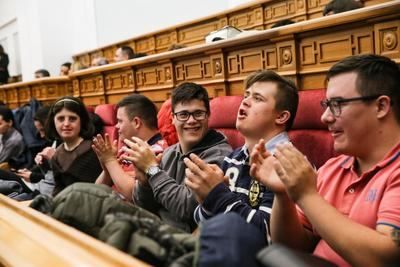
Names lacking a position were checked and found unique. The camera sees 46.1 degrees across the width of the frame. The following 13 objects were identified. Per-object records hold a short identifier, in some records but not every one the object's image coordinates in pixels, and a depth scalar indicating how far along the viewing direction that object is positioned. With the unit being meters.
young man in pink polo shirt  0.65
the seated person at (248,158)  0.89
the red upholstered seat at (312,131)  1.13
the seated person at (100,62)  3.65
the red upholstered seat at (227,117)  1.42
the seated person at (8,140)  2.67
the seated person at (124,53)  3.33
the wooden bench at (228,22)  3.28
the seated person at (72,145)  1.63
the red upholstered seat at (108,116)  2.21
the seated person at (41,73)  4.52
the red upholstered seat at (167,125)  1.60
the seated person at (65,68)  5.02
